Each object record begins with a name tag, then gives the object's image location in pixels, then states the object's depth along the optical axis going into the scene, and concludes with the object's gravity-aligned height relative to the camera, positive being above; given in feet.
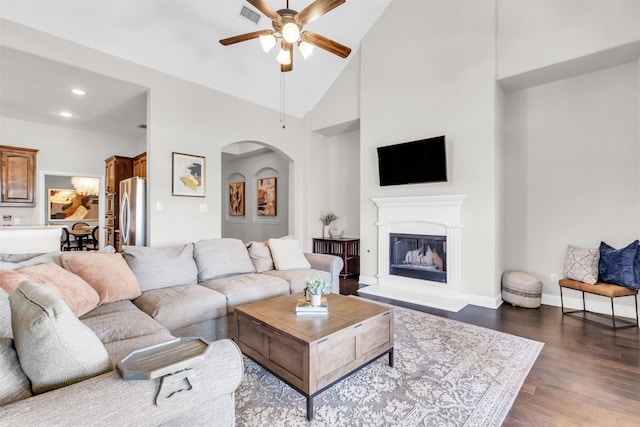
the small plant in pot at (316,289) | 7.65 -1.92
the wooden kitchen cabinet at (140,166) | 17.25 +2.84
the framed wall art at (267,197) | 24.95 +1.40
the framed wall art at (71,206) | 28.04 +0.72
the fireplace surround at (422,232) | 13.73 -1.00
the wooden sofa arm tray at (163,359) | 3.52 -1.86
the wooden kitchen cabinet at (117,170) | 18.65 +2.68
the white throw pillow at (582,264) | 11.15 -1.95
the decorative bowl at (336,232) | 19.86 -1.24
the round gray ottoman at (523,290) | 12.50 -3.21
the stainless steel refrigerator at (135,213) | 14.20 +0.01
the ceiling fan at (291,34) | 8.92 +5.88
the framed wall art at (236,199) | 28.12 +1.39
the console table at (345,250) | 18.70 -2.35
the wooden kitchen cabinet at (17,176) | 17.43 +2.20
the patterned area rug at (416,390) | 5.89 -3.94
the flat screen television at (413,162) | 13.93 +2.48
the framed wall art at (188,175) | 14.33 +1.86
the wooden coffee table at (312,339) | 6.01 -2.79
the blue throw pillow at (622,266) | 10.39 -1.88
